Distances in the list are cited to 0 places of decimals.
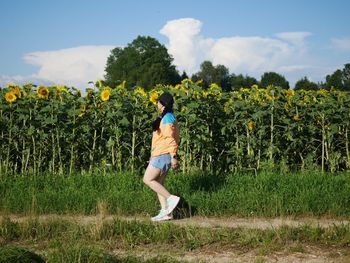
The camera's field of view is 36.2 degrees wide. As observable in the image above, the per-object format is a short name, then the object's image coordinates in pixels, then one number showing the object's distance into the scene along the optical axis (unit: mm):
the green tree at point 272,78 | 94488
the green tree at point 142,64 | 73775
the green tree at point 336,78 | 88888
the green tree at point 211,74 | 109938
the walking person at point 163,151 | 7266
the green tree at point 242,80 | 92075
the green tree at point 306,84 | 70150
